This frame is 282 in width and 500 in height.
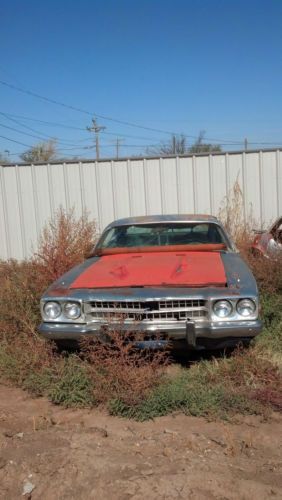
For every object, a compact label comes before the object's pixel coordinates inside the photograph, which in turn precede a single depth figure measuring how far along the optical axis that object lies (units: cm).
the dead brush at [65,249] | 637
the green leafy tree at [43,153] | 3300
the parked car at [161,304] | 411
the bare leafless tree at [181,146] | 3953
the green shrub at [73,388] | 398
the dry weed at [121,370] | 388
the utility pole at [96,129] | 5353
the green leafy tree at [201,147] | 3319
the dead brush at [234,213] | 998
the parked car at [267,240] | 800
